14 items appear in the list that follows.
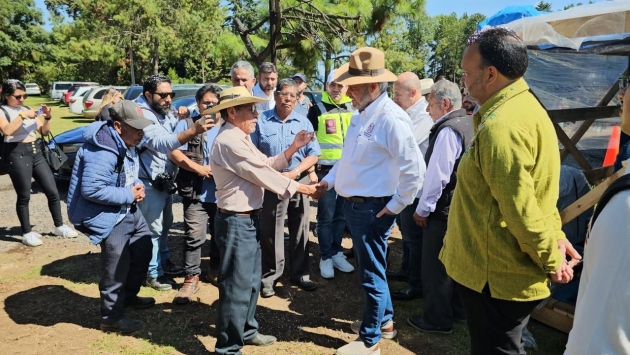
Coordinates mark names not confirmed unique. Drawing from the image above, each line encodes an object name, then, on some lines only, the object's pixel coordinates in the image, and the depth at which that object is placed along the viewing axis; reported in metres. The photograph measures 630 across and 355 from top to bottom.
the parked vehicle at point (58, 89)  33.19
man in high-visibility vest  4.68
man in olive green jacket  1.78
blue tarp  5.08
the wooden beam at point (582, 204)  2.57
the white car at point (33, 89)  37.76
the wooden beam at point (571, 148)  4.76
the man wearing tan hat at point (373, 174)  2.90
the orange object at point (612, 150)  4.63
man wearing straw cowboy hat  2.96
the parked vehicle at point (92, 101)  20.20
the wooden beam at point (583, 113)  4.70
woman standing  5.16
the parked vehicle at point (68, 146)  7.77
